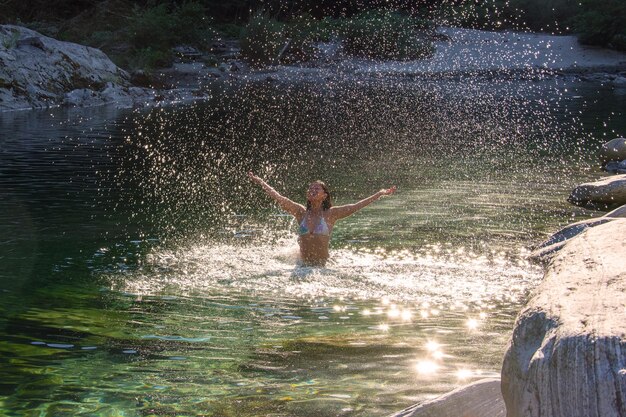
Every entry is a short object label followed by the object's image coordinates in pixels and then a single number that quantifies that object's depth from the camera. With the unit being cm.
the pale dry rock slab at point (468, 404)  486
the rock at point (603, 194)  1547
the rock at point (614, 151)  2064
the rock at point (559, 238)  1109
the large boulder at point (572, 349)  347
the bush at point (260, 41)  4638
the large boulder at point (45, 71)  3028
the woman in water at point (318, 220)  1116
